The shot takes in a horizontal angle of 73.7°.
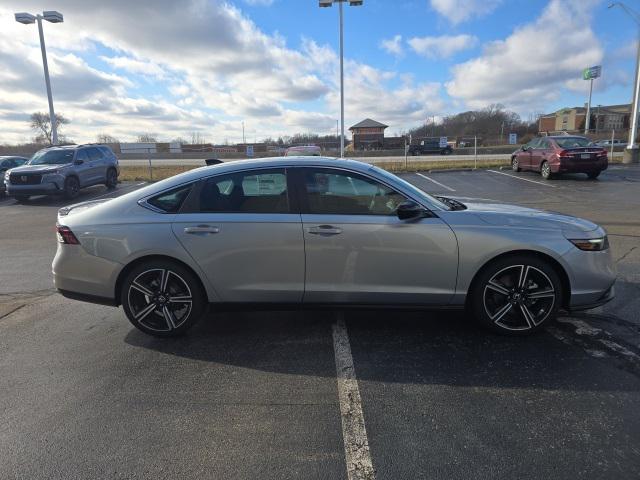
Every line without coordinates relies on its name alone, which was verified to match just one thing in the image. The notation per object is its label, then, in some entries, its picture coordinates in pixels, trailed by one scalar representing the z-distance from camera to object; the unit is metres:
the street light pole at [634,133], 22.04
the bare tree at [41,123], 85.81
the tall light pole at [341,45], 22.30
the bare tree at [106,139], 74.44
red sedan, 16.02
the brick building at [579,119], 99.75
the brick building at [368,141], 59.47
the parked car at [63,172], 13.98
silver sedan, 3.62
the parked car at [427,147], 46.81
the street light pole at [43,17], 22.14
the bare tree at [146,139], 83.44
